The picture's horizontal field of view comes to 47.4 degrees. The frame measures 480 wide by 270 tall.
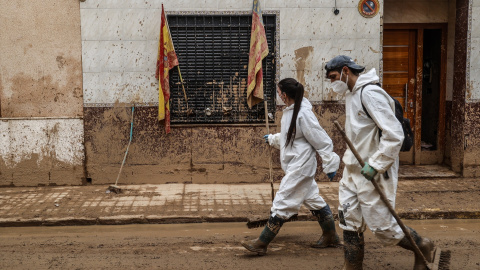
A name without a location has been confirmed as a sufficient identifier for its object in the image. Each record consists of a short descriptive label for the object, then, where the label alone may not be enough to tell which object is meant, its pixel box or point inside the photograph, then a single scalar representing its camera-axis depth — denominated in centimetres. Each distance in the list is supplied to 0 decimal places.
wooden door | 995
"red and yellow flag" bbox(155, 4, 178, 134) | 876
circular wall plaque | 901
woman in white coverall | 555
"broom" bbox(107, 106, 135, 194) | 841
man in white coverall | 437
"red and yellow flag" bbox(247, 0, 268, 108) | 880
